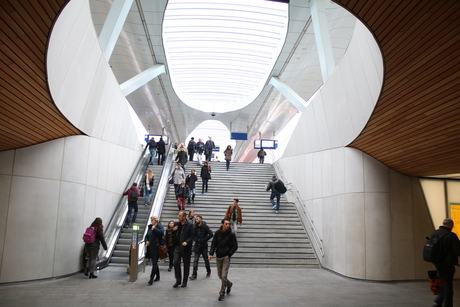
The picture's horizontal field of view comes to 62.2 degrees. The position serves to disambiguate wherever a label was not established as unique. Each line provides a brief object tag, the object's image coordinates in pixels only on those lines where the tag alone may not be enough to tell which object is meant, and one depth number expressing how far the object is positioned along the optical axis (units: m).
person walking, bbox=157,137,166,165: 18.61
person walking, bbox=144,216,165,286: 8.63
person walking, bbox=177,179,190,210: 13.62
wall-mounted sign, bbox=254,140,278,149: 35.28
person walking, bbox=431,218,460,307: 6.20
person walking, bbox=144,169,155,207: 14.06
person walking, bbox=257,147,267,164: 26.27
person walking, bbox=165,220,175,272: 8.79
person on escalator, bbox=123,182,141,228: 12.23
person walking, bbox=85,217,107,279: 9.29
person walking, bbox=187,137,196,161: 21.60
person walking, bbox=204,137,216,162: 21.52
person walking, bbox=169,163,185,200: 14.43
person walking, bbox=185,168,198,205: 14.63
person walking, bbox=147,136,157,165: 18.56
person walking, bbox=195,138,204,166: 20.33
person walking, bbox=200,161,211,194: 16.00
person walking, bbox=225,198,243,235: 12.40
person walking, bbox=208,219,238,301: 7.34
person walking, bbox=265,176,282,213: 14.80
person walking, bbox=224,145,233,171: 19.62
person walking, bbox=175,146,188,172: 17.16
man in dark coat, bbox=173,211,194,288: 8.19
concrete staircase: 12.08
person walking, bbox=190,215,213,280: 9.35
